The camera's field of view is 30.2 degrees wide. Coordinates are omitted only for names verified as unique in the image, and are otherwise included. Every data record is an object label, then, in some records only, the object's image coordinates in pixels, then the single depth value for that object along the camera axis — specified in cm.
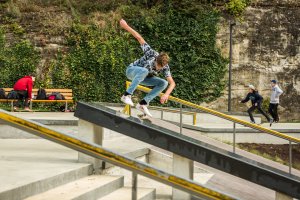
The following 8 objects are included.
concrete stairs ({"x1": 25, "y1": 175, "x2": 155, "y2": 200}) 576
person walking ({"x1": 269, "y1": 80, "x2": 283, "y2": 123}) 2083
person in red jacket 1964
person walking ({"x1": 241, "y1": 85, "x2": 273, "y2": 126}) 2000
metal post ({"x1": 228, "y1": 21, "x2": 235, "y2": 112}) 2384
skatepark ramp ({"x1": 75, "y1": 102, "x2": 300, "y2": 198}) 727
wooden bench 1986
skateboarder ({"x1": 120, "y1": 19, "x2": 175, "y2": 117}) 916
